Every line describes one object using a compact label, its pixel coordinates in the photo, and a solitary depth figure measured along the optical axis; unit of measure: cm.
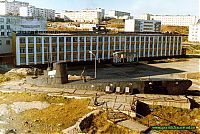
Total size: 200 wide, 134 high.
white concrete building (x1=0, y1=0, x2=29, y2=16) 19116
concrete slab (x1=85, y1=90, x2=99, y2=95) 3171
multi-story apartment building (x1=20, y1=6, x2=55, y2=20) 17286
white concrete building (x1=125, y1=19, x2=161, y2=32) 13000
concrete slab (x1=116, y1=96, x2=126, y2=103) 2931
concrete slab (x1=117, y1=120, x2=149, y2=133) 2298
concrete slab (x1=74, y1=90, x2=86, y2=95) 3189
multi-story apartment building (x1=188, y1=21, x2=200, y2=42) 13375
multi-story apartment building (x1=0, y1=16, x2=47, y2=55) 7250
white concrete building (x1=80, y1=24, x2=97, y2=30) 13766
